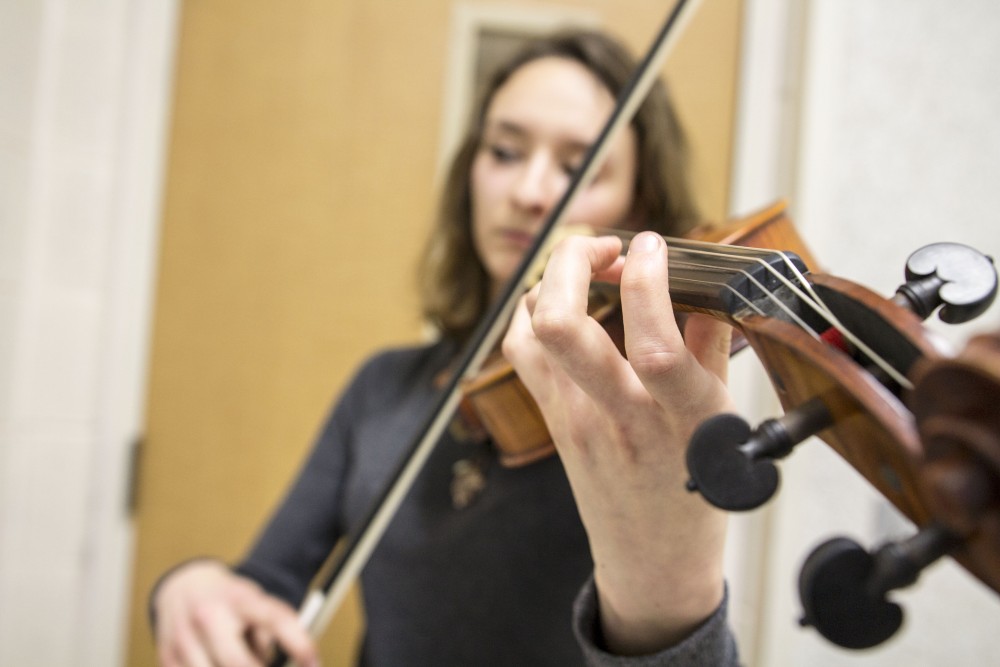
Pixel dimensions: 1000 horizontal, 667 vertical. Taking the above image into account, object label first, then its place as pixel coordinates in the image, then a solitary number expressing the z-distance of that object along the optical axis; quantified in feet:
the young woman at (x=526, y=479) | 0.89
